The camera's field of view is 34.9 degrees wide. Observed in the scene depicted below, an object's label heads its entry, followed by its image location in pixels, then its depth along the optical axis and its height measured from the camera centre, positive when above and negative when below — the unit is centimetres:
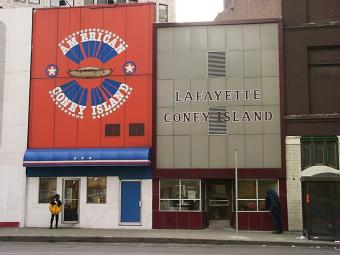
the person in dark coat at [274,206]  2136 -35
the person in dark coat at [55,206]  2256 -40
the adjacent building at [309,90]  2223 +448
